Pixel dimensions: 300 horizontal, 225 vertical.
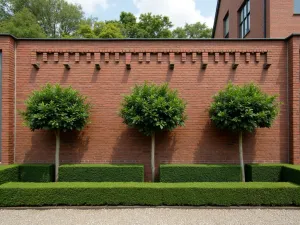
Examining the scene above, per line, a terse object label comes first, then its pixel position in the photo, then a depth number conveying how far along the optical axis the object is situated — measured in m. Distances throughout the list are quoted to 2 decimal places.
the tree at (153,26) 30.84
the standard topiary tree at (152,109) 6.87
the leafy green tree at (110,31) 25.16
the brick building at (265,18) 10.16
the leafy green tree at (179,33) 40.06
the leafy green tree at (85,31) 26.10
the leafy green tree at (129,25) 31.17
